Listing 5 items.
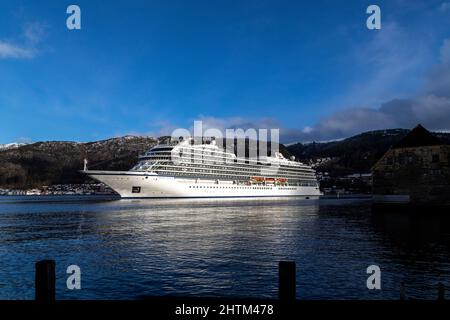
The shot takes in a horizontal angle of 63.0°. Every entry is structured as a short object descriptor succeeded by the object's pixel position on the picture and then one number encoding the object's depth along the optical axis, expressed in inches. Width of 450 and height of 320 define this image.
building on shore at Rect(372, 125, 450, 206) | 2486.5
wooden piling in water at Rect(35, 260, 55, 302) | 340.2
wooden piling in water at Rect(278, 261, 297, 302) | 324.5
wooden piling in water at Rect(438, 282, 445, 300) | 398.9
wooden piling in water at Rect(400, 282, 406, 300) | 429.8
